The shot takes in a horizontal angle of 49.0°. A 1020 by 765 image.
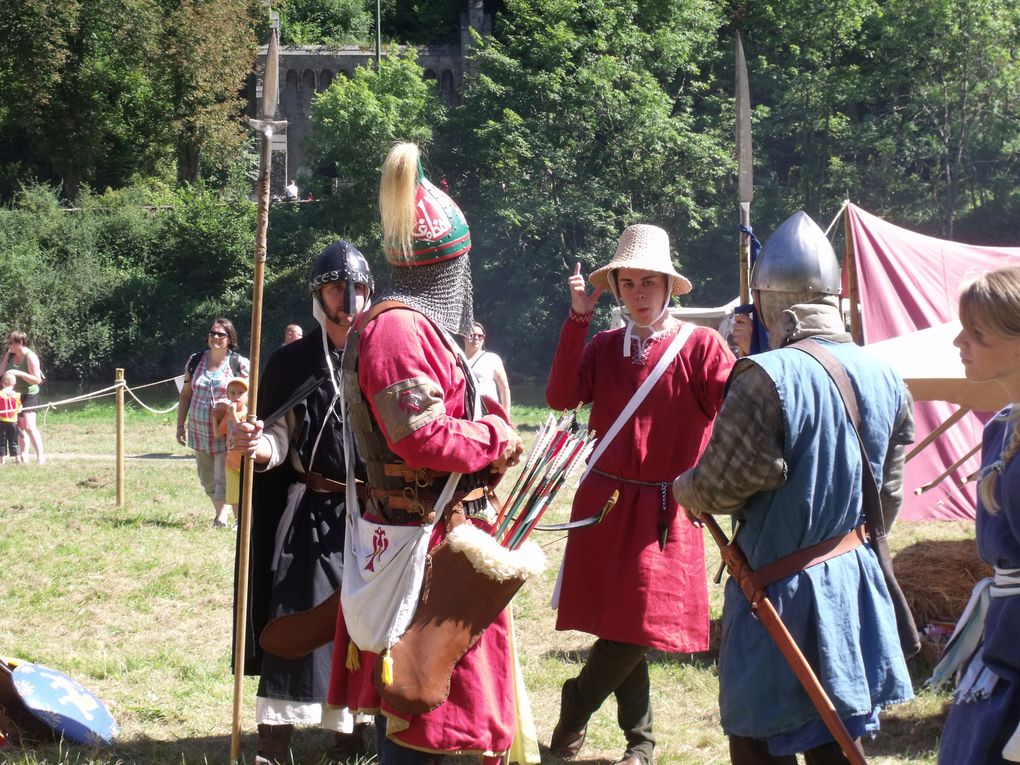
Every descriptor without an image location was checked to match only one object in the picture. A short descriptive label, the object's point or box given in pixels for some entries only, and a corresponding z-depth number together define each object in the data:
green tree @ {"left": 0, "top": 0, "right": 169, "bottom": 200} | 33.28
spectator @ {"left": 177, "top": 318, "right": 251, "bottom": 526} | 8.45
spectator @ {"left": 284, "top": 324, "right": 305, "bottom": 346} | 9.44
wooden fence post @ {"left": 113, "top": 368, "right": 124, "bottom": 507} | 9.25
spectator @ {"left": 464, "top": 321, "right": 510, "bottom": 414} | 7.88
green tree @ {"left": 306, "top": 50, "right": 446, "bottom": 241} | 32.50
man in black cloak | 3.85
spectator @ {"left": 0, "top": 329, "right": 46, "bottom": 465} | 12.31
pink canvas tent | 8.20
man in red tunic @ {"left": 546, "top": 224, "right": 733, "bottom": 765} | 3.73
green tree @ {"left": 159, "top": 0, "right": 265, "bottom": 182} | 35.88
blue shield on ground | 4.05
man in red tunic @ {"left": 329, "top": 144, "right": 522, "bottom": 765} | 2.68
